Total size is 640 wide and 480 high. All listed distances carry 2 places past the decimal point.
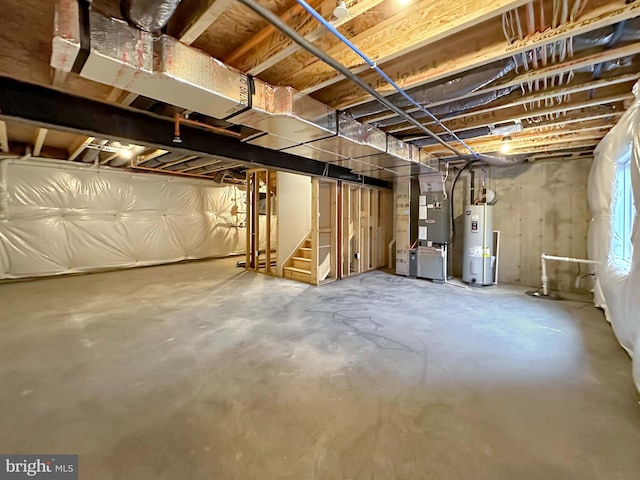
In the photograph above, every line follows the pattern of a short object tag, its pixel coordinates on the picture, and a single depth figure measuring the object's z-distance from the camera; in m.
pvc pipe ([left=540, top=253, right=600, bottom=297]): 4.28
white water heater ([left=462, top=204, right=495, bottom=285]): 4.92
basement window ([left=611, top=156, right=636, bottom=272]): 3.11
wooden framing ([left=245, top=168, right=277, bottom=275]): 6.04
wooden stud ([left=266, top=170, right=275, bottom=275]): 5.69
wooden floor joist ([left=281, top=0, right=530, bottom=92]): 1.52
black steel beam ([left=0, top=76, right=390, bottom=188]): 2.01
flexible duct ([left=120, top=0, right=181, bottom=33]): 1.33
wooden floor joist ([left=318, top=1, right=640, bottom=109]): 1.54
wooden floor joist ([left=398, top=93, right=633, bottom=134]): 2.58
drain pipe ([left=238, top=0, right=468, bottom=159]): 1.24
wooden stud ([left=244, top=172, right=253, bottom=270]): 6.25
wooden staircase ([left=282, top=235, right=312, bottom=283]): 5.37
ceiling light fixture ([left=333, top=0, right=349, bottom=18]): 1.38
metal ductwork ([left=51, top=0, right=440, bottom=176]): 1.42
